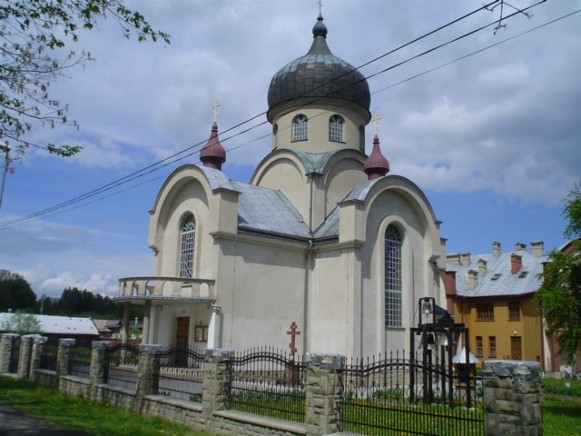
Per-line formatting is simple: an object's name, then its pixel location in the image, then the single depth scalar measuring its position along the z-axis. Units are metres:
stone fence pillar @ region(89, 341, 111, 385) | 14.04
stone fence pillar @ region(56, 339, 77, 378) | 15.76
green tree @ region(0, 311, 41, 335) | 47.22
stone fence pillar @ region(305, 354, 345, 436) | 8.65
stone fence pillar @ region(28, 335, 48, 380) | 17.42
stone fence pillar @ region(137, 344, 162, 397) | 12.30
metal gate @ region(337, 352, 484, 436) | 7.53
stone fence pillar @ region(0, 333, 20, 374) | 18.98
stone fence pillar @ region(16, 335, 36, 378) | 17.86
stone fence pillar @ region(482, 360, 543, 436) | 6.40
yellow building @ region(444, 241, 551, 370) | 32.00
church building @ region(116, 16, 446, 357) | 19.11
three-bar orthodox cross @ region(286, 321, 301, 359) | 18.67
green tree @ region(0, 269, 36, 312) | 71.50
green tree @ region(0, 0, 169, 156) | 8.24
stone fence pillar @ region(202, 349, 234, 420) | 10.49
